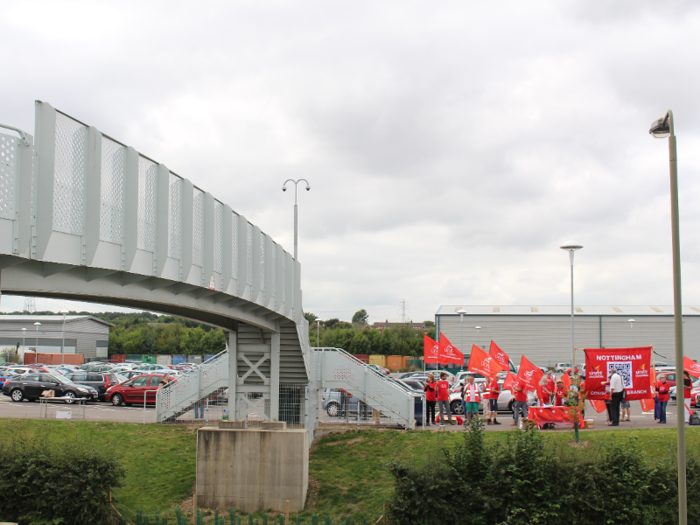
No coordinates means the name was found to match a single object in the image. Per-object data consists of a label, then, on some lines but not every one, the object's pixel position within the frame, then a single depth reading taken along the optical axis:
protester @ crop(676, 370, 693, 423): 19.84
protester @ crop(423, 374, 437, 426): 21.18
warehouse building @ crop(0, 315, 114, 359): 71.12
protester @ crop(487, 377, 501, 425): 21.48
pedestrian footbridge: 8.34
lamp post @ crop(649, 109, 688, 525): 9.55
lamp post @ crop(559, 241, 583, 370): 20.22
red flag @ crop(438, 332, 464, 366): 26.05
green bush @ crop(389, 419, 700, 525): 13.34
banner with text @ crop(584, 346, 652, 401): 18.09
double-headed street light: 23.21
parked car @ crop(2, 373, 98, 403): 28.95
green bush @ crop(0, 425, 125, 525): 13.16
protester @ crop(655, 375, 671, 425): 19.42
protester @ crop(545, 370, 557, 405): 20.05
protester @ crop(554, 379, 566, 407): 18.06
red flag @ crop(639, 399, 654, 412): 22.88
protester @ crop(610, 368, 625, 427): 18.62
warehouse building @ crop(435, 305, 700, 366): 61.62
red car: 28.38
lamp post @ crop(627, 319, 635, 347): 60.21
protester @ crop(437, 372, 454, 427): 20.97
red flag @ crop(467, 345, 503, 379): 22.94
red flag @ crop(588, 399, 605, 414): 20.92
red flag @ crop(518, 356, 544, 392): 19.95
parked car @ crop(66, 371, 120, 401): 30.55
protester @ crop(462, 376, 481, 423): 19.83
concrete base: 16.69
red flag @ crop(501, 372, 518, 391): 22.91
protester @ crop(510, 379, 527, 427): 19.69
